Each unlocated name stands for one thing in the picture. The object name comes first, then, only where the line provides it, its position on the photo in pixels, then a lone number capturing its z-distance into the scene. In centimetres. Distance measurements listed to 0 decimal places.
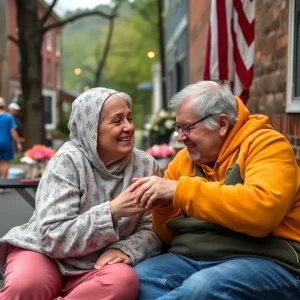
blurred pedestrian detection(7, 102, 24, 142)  1482
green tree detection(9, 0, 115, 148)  1584
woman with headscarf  262
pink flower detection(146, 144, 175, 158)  784
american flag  466
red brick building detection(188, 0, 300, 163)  434
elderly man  236
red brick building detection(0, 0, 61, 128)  3444
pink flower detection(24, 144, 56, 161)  672
